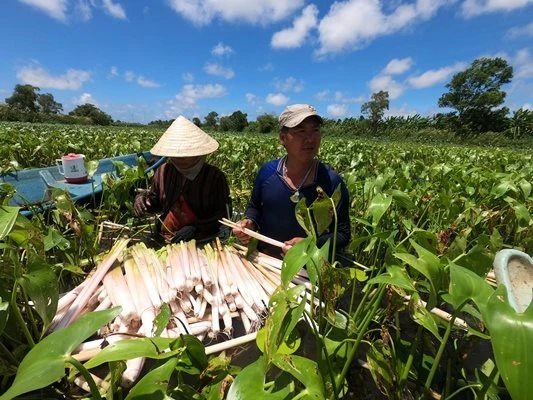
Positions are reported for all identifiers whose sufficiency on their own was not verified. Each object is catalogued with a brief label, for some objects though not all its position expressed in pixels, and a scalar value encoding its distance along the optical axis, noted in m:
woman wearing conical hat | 2.38
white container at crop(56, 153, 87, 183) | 2.95
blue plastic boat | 2.43
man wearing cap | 1.90
